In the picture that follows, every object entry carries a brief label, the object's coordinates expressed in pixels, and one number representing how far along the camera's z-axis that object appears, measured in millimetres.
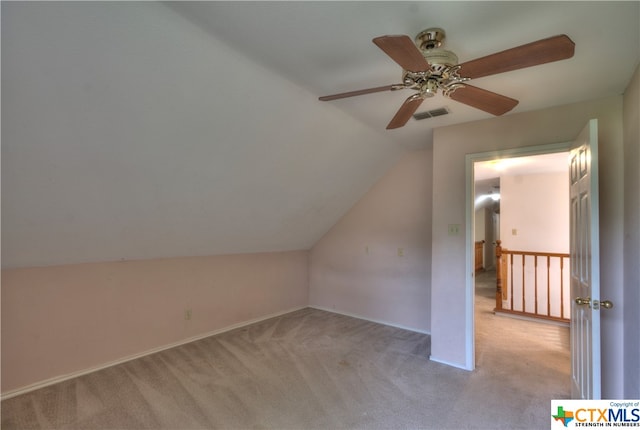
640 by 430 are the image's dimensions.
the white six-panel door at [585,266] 1785
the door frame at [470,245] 2871
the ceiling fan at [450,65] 1248
